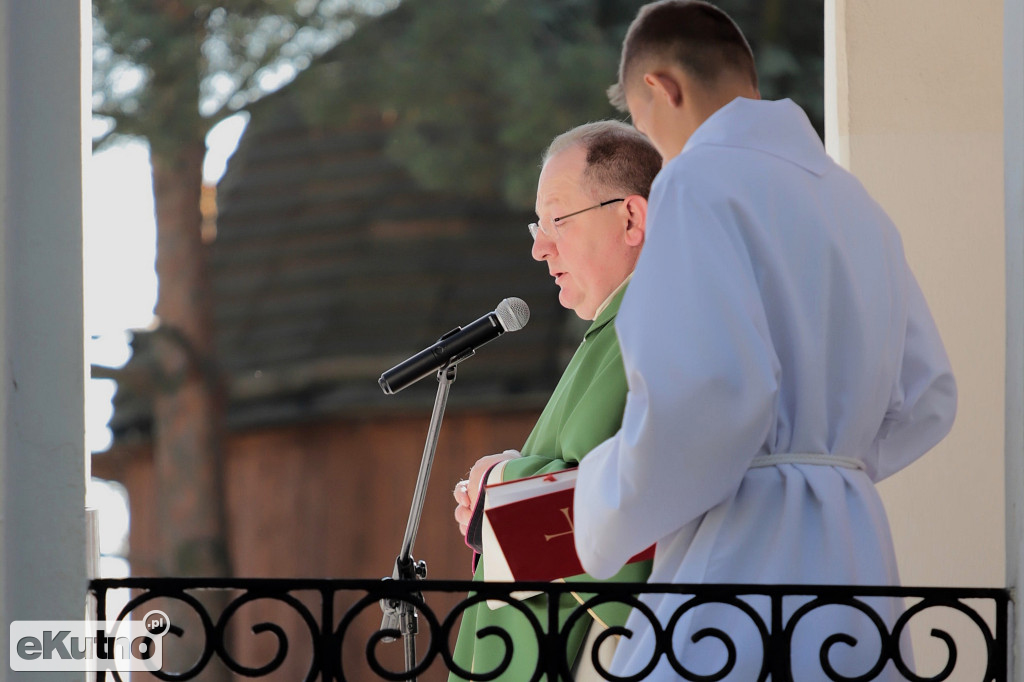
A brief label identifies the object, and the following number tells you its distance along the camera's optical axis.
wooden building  21.59
